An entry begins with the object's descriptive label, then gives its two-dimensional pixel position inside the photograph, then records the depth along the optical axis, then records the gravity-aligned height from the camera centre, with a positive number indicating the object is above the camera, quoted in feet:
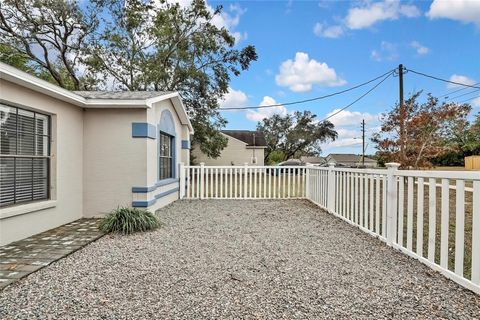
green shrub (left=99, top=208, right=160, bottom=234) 17.79 -3.85
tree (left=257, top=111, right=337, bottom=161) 139.23 +13.24
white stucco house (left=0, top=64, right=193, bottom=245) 15.46 +0.42
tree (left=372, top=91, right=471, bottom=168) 43.52 +4.57
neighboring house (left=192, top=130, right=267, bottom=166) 102.12 +2.20
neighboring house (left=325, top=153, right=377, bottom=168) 170.81 +1.22
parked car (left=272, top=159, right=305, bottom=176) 32.99 -1.18
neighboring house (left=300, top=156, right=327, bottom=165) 146.61 +0.39
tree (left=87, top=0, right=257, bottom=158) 60.18 +23.16
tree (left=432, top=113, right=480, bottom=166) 116.88 +4.20
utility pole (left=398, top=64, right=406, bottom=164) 44.11 +6.84
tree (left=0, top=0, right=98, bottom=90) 54.65 +24.36
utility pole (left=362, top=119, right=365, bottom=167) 121.68 +10.22
